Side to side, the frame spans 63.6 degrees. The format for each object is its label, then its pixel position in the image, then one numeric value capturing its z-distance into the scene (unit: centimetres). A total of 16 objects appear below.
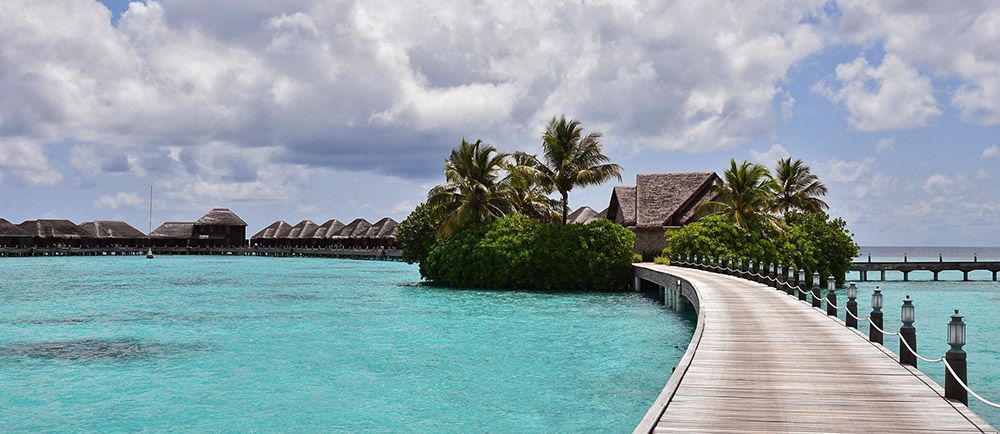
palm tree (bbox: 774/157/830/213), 4884
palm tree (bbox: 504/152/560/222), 3994
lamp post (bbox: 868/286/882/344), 1300
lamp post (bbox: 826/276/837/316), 1683
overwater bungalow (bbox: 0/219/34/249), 9931
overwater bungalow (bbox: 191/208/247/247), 11412
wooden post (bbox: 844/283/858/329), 1484
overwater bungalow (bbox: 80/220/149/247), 10844
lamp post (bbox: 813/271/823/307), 1894
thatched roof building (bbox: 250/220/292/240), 11638
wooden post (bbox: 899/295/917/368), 1076
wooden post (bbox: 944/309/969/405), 859
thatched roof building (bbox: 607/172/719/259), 4597
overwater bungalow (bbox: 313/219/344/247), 10906
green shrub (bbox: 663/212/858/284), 3819
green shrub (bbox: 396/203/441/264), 4429
